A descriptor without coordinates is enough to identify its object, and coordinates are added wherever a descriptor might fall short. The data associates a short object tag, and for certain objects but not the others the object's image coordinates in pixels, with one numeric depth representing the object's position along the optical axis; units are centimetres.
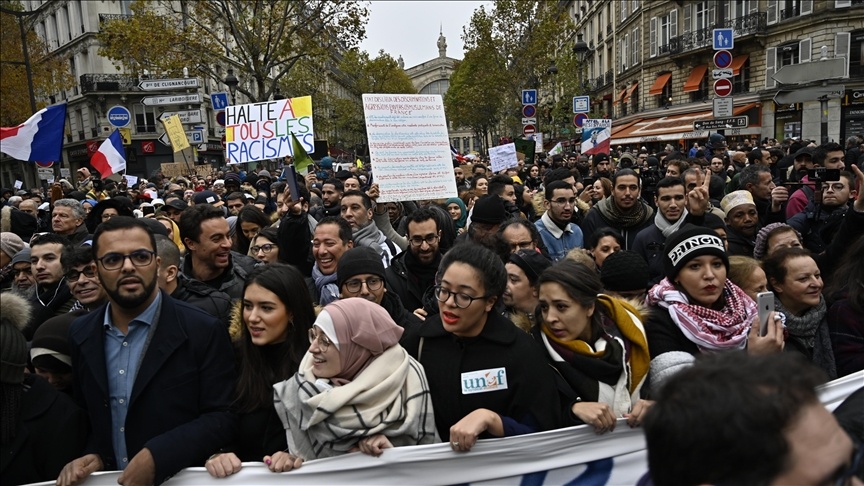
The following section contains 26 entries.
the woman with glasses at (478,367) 252
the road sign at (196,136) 1877
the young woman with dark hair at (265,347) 265
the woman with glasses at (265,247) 481
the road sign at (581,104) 1815
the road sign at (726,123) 1118
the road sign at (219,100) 1636
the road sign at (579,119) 1744
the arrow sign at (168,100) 1548
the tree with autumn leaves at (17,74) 2591
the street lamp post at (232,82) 1847
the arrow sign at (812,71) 750
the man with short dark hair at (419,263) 452
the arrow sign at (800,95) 756
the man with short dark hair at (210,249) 411
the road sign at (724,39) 1204
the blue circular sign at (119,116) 1523
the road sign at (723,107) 1127
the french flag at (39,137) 749
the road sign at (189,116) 1641
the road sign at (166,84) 1499
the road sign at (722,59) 1139
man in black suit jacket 251
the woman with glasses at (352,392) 236
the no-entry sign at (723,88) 1121
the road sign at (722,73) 1131
